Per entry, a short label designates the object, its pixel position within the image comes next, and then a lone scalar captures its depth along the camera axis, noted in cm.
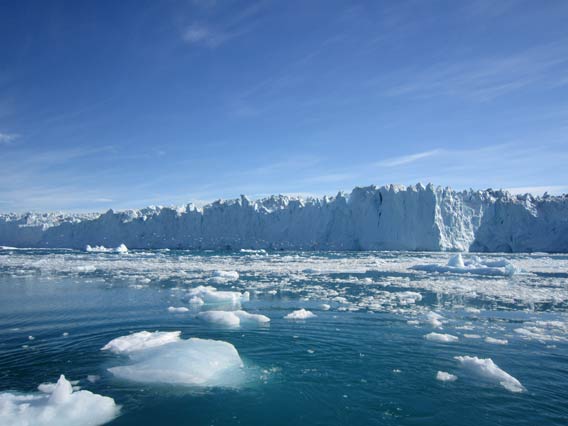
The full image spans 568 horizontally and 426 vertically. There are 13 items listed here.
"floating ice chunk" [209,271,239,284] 1612
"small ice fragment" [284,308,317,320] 907
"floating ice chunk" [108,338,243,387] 540
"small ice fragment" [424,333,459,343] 724
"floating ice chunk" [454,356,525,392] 524
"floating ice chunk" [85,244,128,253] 4322
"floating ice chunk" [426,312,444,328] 843
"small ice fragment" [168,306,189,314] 995
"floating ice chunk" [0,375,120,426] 425
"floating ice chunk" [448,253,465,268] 2093
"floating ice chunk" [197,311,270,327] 869
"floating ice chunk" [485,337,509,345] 711
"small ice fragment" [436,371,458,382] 547
